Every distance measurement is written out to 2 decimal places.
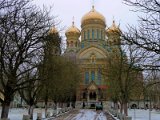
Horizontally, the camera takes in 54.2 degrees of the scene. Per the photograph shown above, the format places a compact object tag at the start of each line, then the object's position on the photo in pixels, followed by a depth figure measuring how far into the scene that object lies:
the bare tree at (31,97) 15.02
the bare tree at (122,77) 15.27
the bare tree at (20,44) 9.91
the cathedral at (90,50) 41.02
